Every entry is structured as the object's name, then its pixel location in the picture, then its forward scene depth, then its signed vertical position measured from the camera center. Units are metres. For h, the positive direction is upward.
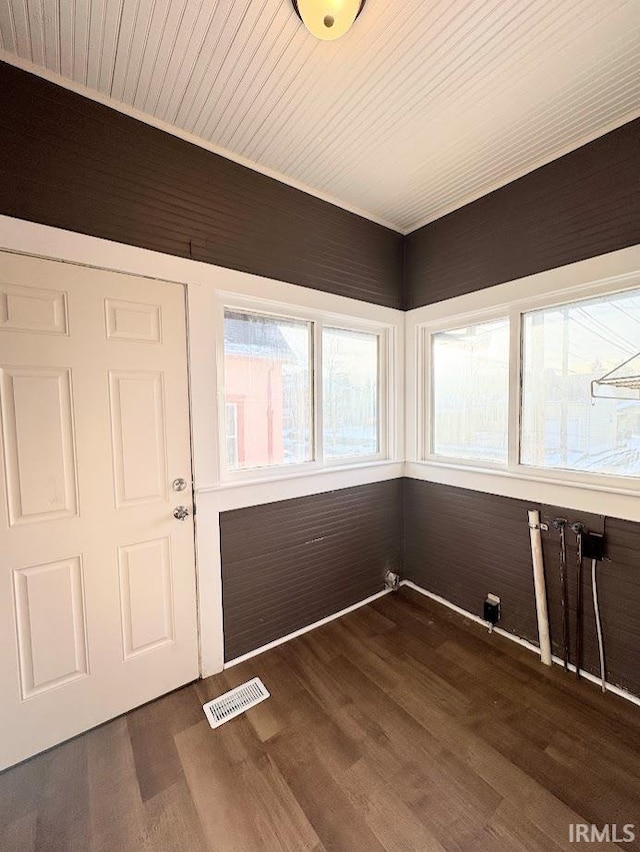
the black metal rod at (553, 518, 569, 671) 1.89 -1.04
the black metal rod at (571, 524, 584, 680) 1.82 -1.03
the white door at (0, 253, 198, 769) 1.37 -0.39
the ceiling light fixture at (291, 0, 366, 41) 1.11 +1.32
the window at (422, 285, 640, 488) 1.74 +0.10
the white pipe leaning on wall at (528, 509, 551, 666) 1.93 -1.07
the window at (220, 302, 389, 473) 2.00 +0.13
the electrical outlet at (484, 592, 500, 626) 2.18 -1.31
